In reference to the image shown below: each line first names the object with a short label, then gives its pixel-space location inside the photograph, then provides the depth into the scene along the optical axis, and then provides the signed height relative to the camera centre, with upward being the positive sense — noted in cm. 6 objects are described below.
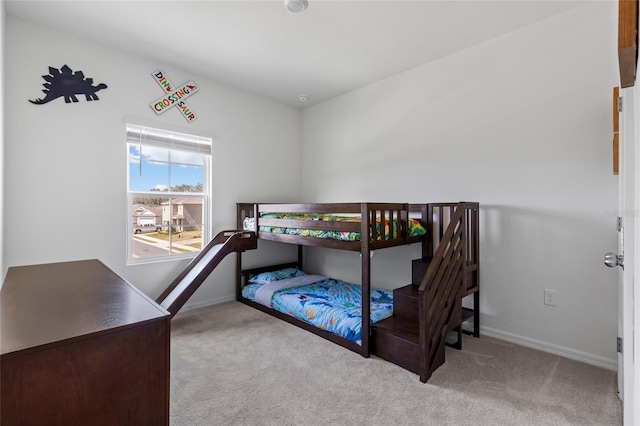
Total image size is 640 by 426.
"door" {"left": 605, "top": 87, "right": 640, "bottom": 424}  106 -14
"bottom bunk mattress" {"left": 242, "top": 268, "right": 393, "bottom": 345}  256 -84
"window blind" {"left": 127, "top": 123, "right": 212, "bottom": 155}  301 +76
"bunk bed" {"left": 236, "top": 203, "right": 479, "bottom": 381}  211 -39
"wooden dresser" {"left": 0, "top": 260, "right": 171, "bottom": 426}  76 -39
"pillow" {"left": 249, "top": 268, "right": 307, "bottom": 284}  364 -75
